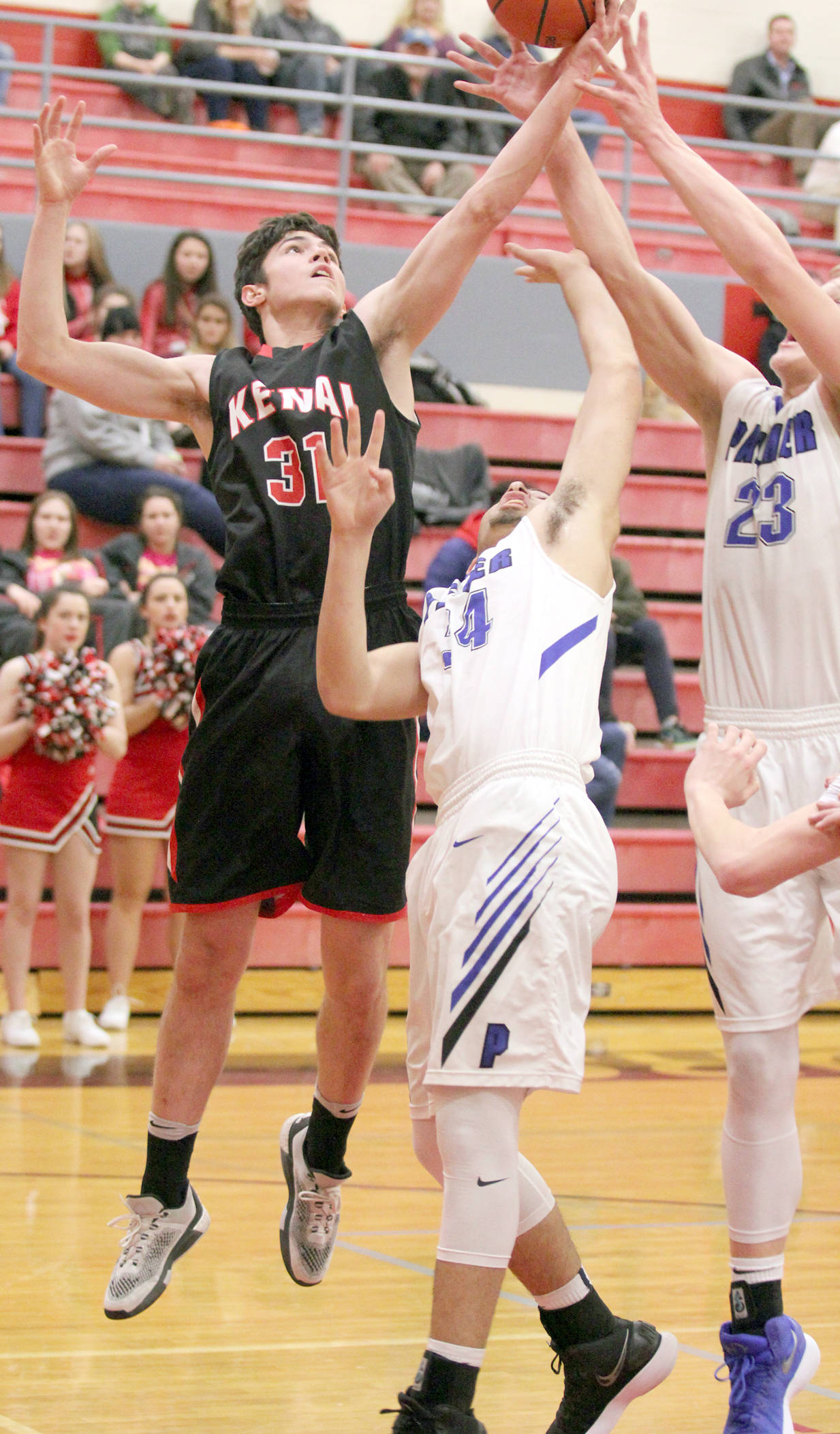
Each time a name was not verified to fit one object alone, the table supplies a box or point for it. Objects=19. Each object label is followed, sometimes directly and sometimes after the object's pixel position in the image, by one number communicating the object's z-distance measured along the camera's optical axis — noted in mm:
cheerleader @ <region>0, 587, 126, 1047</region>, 14836
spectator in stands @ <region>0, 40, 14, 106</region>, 23641
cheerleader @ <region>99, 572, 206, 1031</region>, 15531
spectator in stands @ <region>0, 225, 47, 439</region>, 19453
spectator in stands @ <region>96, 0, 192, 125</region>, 24531
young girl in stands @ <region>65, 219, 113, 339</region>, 19703
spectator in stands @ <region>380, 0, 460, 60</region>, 26328
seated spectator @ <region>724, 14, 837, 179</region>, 27406
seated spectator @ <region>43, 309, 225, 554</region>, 18297
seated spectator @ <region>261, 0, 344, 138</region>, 24984
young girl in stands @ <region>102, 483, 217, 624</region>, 17391
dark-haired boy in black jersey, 7180
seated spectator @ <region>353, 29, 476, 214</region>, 24172
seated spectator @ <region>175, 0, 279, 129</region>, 24437
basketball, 7223
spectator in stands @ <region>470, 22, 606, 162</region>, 24875
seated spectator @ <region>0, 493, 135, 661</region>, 16281
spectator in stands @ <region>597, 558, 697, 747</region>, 18609
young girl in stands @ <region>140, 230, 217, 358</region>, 20078
